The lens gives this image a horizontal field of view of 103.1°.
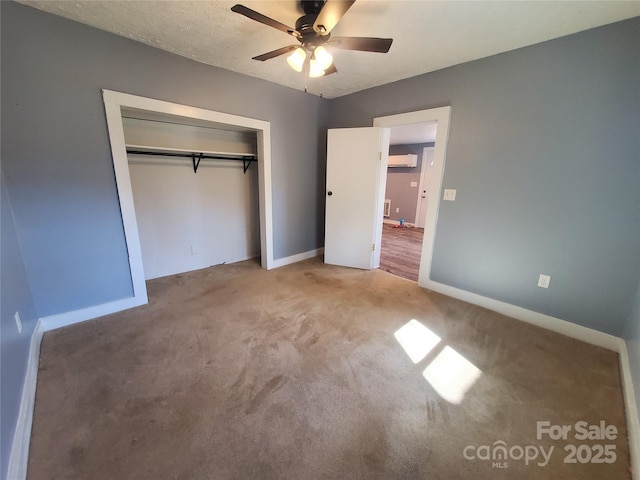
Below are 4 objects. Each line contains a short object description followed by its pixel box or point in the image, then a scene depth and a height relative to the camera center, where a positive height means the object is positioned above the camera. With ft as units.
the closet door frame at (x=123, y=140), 6.97 +1.34
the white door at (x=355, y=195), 10.73 -0.53
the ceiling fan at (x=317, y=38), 4.55 +2.96
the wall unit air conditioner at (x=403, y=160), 21.63 +2.01
